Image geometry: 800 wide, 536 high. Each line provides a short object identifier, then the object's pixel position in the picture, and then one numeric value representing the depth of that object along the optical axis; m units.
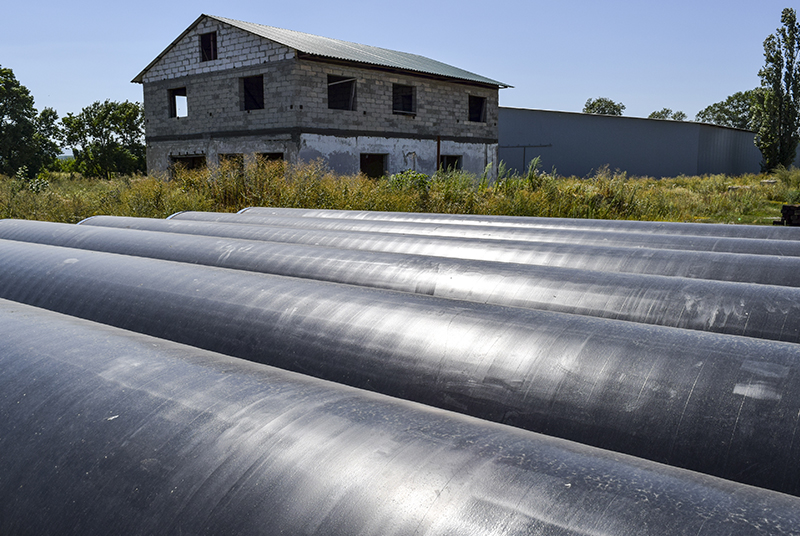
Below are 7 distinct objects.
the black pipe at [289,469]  0.95
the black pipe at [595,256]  2.83
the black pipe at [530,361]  1.39
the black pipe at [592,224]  4.38
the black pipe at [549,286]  2.08
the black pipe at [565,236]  3.61
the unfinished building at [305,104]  16.97
